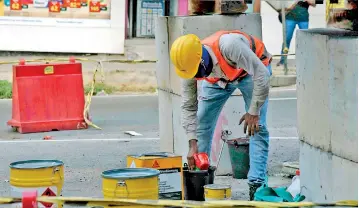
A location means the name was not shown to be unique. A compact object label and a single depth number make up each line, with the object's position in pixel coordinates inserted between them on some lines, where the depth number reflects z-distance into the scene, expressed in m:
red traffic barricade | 22.54
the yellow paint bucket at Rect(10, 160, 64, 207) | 10.06
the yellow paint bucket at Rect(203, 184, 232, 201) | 12.48
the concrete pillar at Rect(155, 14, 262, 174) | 15.81
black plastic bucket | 13.01
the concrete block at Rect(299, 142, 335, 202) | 10.97
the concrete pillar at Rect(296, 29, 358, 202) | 10.09
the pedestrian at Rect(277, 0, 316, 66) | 31.27
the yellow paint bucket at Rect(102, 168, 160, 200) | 9.26
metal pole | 30.55
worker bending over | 12.49
